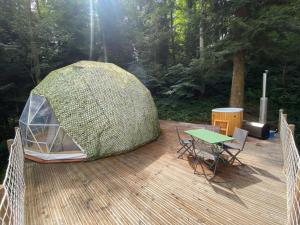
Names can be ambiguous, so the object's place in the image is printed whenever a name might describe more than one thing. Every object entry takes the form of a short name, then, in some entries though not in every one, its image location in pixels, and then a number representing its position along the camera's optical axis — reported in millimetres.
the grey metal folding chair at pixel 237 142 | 5045
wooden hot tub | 7500
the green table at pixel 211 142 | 4725
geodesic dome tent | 6125
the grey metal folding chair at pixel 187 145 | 5749
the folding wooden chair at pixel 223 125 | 7531
